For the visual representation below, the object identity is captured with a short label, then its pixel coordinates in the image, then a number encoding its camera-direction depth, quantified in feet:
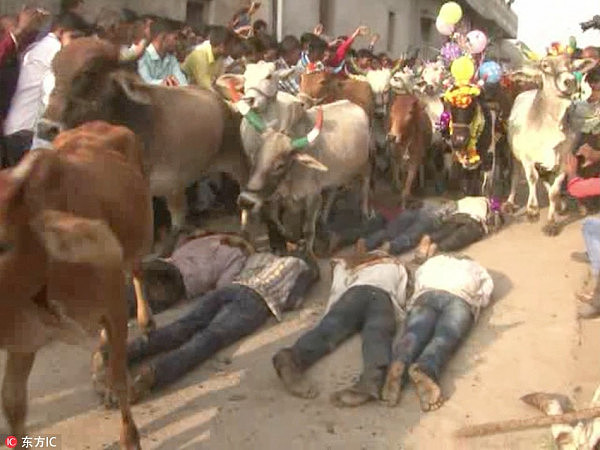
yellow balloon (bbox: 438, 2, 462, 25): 46.83
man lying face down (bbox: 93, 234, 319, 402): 16.66
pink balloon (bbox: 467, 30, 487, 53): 44.04
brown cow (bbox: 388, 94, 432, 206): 33.53
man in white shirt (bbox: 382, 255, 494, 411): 16.42
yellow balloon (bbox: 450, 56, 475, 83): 33.53
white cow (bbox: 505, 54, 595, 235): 31.24
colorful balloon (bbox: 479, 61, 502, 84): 36.52
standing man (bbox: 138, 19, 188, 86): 27.99
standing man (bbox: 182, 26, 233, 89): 29.48
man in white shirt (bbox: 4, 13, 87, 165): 22.18
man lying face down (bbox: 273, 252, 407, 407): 16.60
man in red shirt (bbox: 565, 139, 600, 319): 21.58
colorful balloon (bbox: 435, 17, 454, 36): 47.29
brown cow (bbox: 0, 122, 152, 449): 11.13
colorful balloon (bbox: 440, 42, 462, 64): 45.09
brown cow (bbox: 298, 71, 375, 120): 32.68
